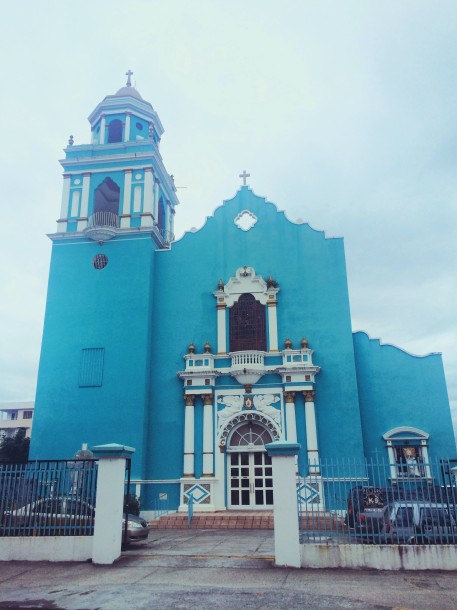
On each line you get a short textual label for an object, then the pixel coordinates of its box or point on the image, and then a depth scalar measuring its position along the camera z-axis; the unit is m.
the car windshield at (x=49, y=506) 10.02
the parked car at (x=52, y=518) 9.90
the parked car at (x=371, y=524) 8.95
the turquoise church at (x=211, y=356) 18.25
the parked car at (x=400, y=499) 9.23
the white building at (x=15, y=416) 55.44
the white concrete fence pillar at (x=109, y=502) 9.36
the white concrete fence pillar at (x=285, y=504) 8.83
